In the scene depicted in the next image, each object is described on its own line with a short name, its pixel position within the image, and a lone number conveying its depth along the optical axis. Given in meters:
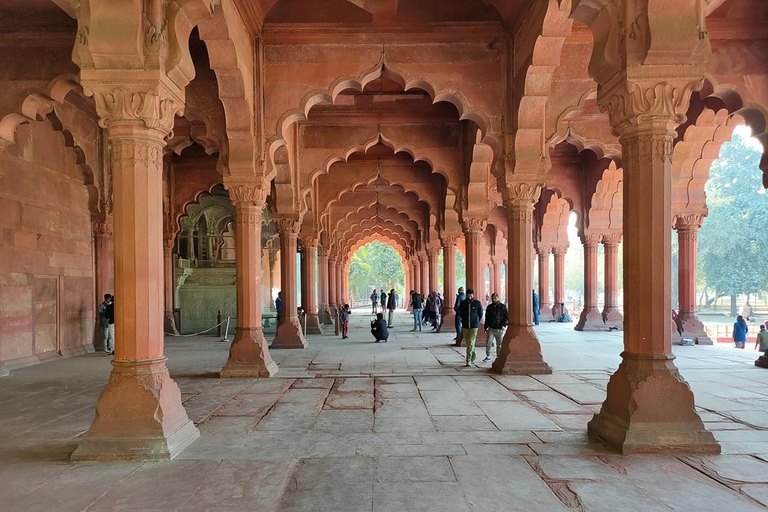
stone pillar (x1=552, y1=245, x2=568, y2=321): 22.80
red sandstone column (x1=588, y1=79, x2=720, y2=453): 4.96
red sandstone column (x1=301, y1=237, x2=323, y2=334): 17.73
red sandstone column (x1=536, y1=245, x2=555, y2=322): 23.23
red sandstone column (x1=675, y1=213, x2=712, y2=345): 14.38
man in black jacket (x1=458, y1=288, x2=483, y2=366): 10.32
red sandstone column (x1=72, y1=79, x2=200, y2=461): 5.02
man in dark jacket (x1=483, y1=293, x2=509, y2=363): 10.29
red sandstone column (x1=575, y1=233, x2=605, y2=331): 18.42
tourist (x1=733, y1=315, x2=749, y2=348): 15.59
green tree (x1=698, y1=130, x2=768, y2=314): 39.06
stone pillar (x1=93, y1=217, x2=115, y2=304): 13.49
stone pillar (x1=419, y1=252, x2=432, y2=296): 29.06
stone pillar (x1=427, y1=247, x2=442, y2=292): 23.80
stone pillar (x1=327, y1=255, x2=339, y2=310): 26.62
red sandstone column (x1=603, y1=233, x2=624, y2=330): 18.36
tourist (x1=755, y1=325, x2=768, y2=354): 11.73
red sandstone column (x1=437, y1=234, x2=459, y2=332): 18.28
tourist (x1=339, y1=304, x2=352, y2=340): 16.80
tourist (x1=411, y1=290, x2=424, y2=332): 19.73
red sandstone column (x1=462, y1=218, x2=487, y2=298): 14.45
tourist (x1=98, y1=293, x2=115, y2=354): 12.48
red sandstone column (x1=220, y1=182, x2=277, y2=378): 9.20
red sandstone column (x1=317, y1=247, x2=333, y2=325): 23.78
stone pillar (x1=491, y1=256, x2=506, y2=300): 29.72
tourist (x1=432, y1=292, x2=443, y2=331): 19.44
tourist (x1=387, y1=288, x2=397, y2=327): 22.10
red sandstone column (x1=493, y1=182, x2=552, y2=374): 9.38
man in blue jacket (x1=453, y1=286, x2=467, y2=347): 14.00
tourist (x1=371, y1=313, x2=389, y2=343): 15.67
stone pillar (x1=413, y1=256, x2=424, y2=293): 33.43
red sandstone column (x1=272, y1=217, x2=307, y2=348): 13.77
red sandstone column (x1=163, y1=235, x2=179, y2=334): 17.70
